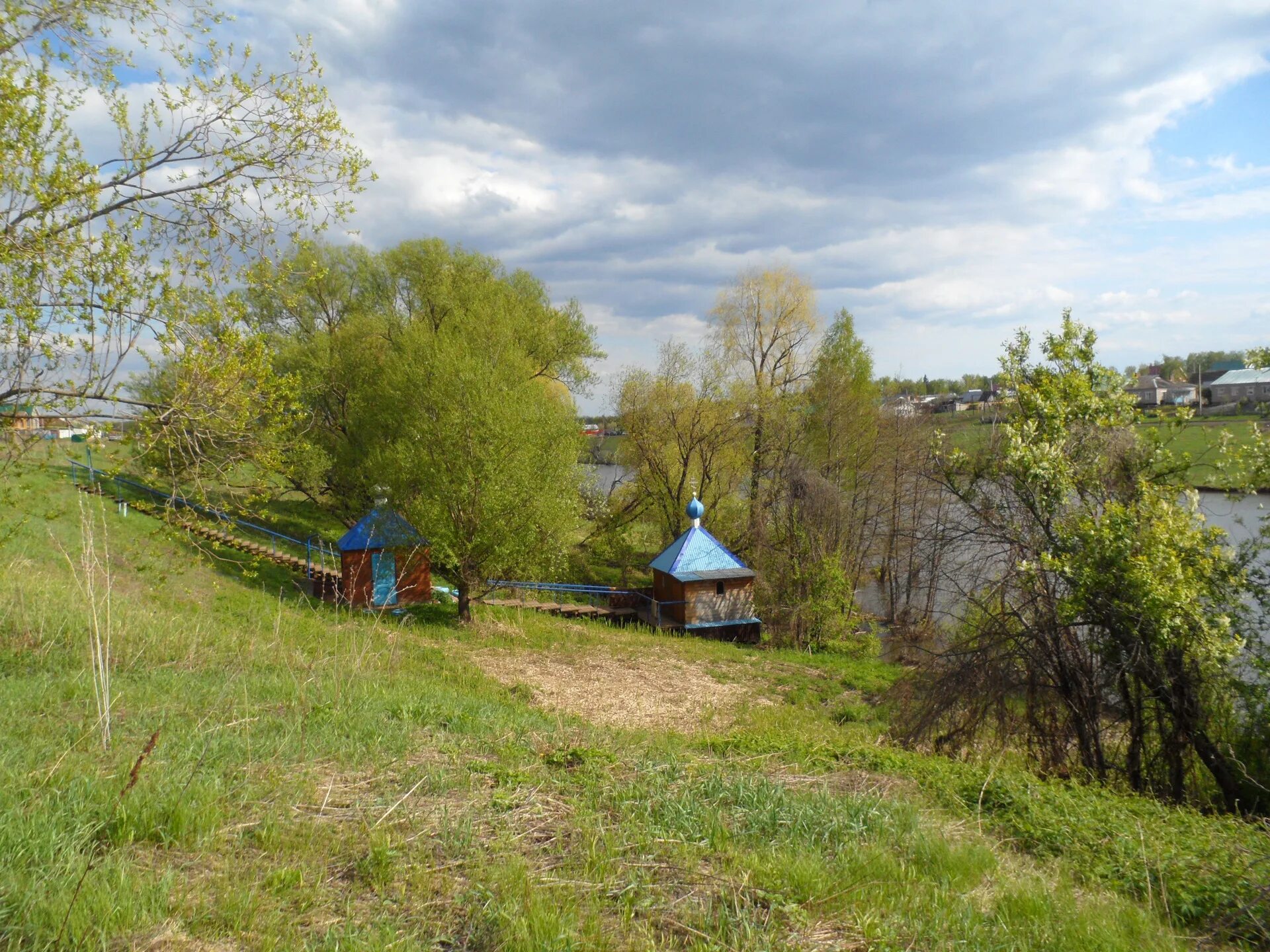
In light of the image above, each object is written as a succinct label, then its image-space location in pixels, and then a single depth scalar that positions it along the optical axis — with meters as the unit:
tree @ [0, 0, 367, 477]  6.19
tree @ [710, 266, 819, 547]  31.84
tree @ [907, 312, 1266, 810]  8.01
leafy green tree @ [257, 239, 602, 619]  18.50
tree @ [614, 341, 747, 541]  30.02
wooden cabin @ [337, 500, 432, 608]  19.81
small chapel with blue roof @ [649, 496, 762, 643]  23.81
